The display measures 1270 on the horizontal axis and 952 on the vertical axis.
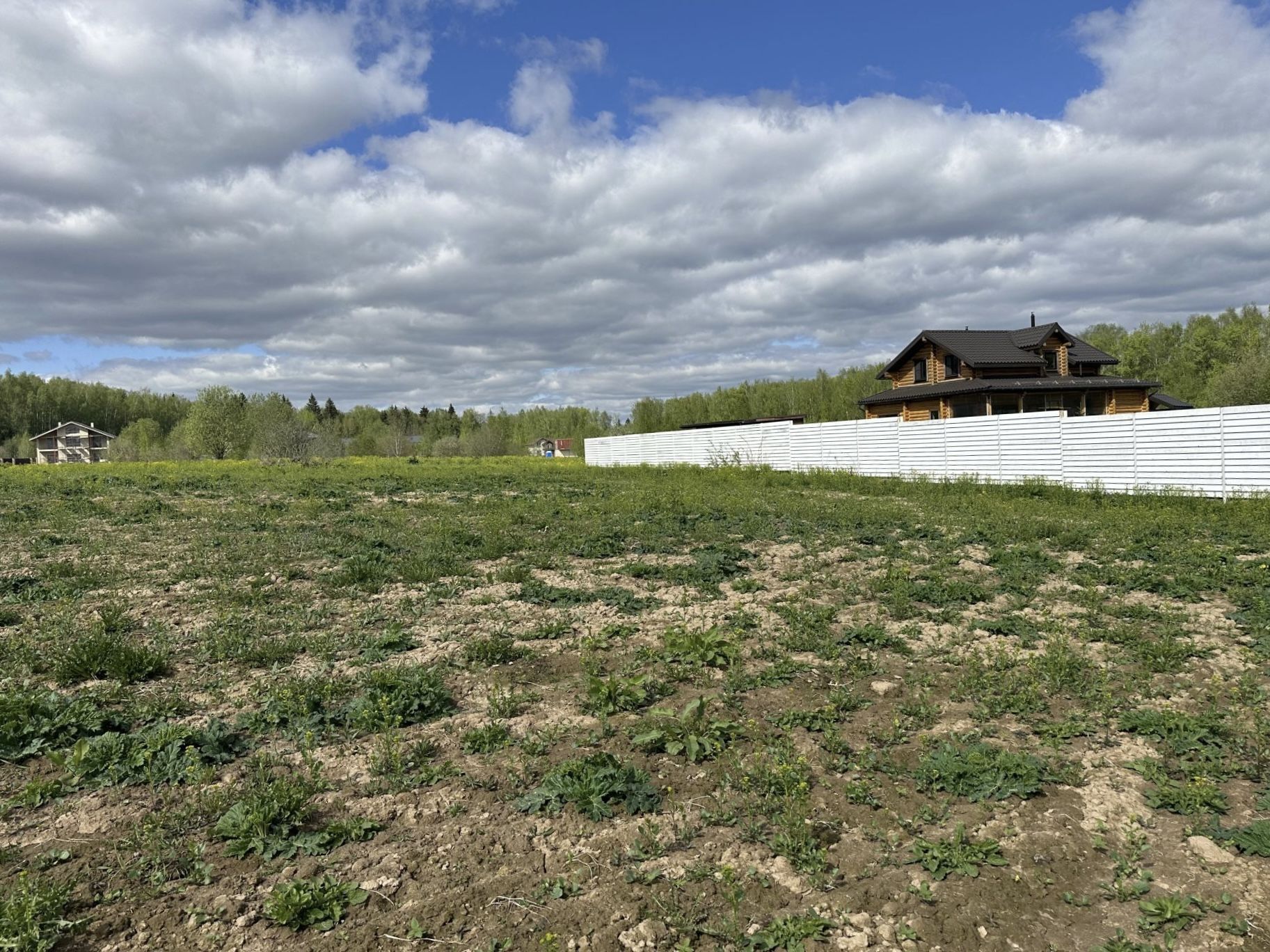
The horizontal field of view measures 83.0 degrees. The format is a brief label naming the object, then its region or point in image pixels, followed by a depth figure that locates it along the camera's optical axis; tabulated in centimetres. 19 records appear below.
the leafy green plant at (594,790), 346
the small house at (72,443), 9481
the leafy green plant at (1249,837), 302
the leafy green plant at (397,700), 434
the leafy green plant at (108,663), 501
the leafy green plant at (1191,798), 336
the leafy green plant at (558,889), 288
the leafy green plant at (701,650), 524
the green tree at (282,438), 4572
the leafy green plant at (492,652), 540
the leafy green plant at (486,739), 407
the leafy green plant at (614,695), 455
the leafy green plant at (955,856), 298
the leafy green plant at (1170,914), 264
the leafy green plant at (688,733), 399
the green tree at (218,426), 6244
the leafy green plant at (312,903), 272
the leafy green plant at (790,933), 259
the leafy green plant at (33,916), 253
